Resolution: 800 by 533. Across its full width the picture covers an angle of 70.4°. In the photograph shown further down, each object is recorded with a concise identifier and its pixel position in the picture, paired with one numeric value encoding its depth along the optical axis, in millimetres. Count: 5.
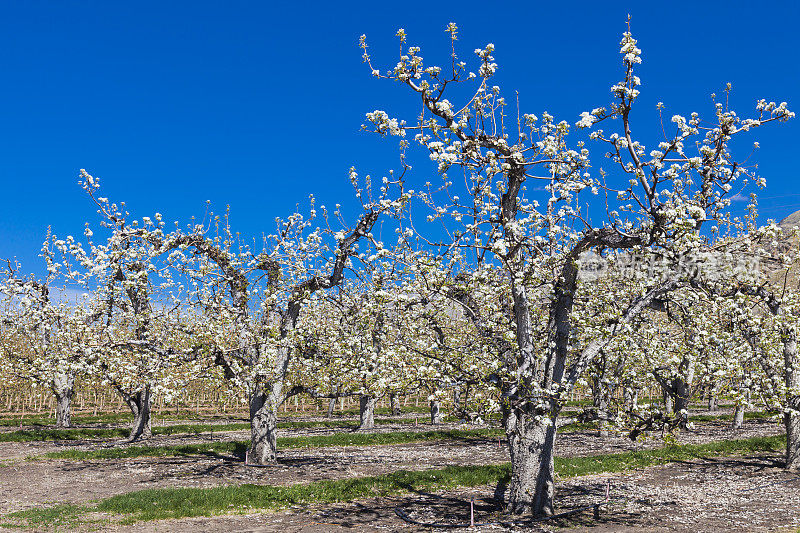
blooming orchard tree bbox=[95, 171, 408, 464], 24016
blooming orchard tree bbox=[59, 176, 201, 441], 22375
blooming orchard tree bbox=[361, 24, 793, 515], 13039
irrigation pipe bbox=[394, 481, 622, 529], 15951
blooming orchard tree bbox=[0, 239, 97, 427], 22812
